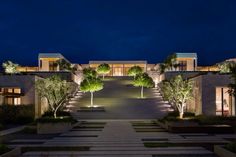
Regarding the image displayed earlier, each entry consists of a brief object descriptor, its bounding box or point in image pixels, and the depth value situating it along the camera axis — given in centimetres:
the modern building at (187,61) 2832
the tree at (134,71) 2673
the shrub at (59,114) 1226
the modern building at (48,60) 2785
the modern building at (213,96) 1367
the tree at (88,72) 2398
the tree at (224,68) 1791
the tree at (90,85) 1843
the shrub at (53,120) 919
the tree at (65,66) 2452
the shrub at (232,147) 468
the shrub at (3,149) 465
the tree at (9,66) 2030
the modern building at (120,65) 3229
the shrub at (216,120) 1055
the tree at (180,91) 1117
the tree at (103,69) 2784
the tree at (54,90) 1069
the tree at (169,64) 2452
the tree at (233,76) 509
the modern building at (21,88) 1399
